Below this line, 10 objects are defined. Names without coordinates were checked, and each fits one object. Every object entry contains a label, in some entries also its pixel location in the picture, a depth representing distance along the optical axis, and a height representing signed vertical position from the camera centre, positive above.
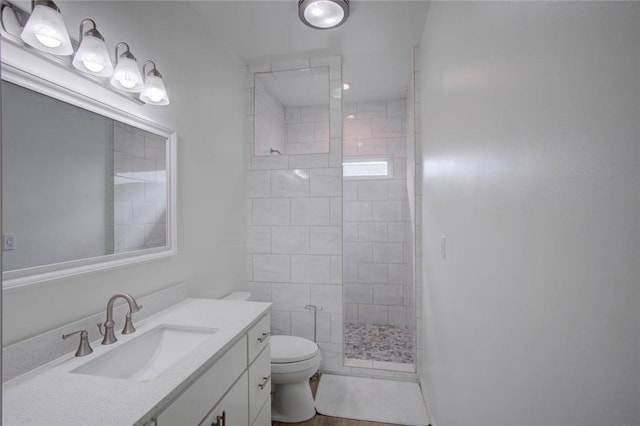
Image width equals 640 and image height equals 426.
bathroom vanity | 0.89 -0.51
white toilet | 2.02 -1.00
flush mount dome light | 1.87 +1.17
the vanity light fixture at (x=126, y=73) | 1.38 +0.60
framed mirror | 1.06 +0.13
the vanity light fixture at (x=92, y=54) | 1.22 +0.60
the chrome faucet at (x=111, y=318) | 1.28 -0.39
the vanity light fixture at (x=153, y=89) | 1.53 +0.59
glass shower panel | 3.53 -0.05
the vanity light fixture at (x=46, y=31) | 1.07 +0.61
